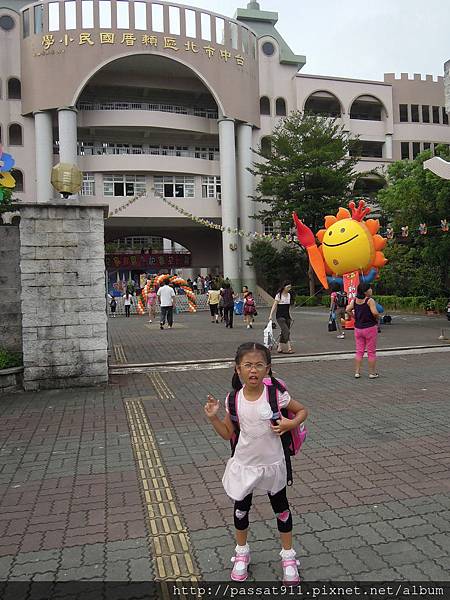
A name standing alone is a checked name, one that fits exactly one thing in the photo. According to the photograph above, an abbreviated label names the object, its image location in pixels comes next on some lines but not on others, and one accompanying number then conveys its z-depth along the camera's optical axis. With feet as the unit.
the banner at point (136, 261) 138.62
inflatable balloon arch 85.57
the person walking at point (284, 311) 37.45
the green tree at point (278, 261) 117.50
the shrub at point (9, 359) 26.20
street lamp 27.50
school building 108.37
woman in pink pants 27.78
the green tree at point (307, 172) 100.48
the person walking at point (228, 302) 59.41
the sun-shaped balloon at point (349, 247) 54.90
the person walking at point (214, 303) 69.82
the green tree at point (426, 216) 52.75
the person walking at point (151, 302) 72.74
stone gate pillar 26.32
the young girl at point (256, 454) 9.16
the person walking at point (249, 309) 60.08
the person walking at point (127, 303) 88.42
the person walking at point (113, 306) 92.99
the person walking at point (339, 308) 49.81
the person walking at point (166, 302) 57.62
